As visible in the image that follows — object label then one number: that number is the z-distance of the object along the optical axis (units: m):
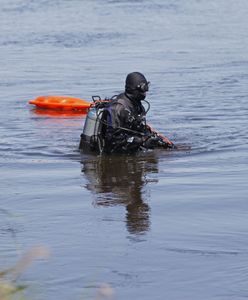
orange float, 16.09
